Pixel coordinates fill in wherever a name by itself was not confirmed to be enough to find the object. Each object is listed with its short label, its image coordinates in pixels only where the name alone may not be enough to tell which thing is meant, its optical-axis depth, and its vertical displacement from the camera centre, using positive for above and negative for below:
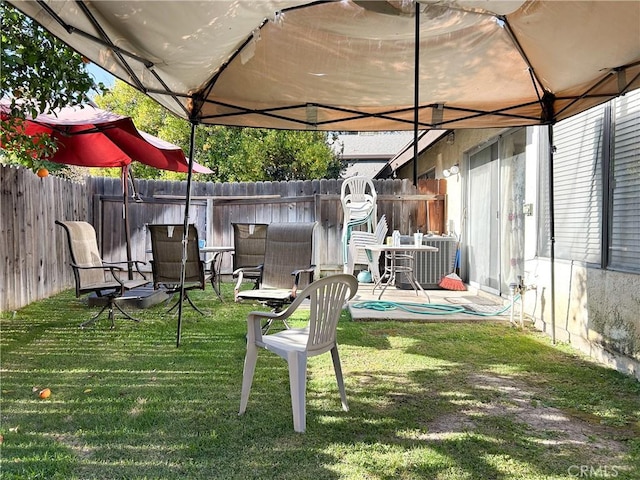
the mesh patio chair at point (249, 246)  6.04 -0.18
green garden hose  5.20 -0.94
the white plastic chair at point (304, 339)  2.29 -0.62
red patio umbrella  4.70 +1.18
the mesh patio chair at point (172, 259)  5.07 -0.29
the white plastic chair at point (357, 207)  7.86 +0.47
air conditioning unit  7.30 -0.53
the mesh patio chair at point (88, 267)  4.71 -0.38
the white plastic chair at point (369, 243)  7.23 -0.17
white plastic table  5.71 -0.49
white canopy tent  2.55 +1.34
